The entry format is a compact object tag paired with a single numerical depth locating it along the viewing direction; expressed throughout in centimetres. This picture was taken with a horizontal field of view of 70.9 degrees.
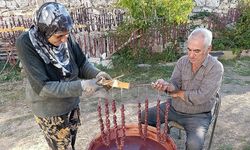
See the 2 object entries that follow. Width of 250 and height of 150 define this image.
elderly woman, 128
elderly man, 171
